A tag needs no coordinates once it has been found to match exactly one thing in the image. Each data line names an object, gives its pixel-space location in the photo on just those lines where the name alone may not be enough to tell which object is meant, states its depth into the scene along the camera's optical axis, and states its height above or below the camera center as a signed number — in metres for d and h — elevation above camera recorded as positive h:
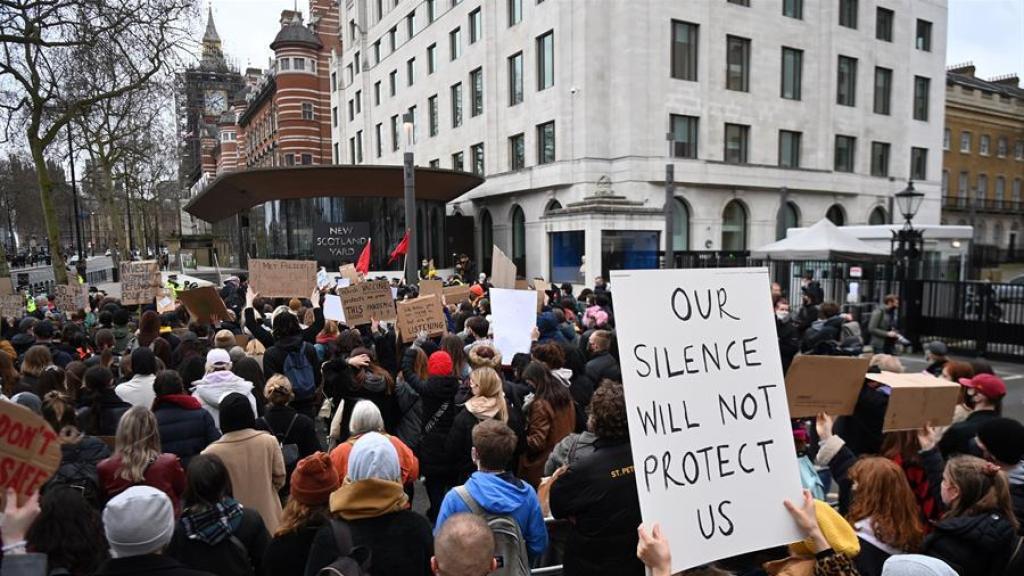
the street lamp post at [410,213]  14.80 +0.86
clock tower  53.82 +16.32
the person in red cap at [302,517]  2.90 -1.26
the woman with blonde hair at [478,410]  4.28 -1.09
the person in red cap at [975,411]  4.05 -1.12
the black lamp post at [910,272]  14.80 -0.63
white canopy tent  18.53 +0.04
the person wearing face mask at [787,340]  7.57 -1.14
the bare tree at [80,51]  14.55 +5.20
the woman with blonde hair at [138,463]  3.48 -1.18
